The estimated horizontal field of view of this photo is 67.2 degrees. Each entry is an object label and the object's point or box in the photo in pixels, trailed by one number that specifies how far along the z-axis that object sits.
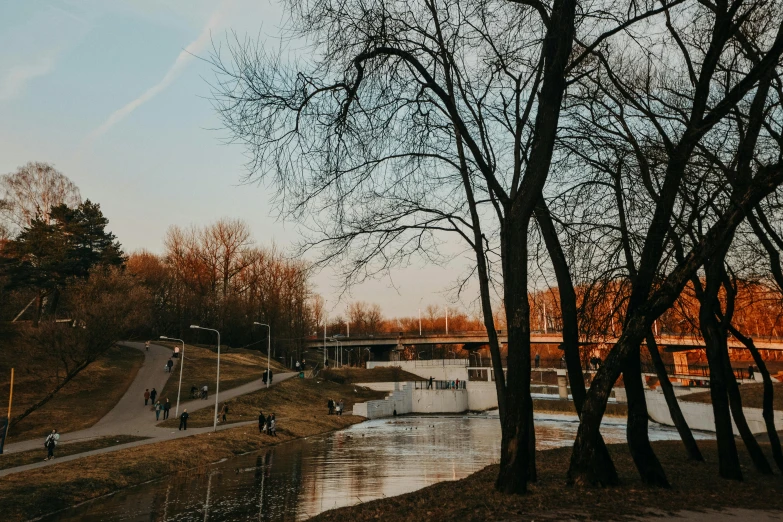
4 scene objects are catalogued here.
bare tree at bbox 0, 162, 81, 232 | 60.84
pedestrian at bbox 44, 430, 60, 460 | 28.95
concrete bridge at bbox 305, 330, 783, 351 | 99.50
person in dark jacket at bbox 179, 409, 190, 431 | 40.28
